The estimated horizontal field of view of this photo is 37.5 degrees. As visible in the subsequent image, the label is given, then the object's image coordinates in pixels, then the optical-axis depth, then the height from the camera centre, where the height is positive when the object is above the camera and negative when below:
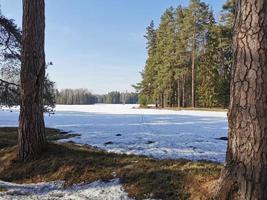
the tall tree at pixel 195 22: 56.00 +11.67
